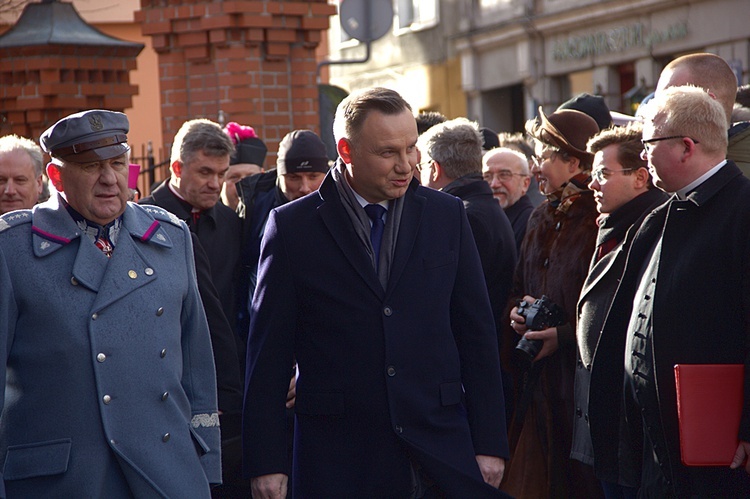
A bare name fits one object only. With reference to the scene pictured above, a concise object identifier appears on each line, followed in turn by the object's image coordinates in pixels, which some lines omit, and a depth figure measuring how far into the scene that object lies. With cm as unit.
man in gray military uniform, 399
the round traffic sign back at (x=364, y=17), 1130
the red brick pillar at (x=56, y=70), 1014
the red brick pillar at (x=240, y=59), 959
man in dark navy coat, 442
